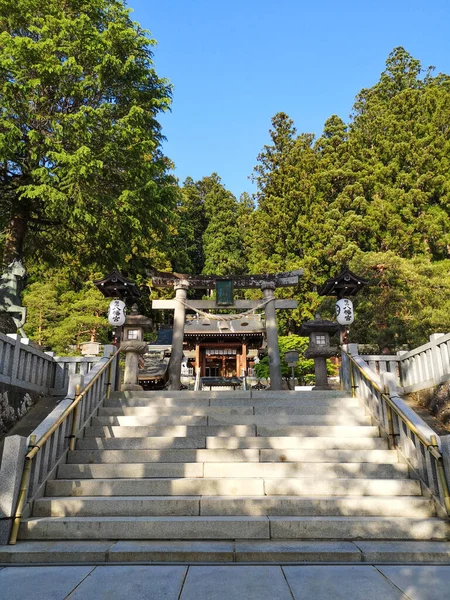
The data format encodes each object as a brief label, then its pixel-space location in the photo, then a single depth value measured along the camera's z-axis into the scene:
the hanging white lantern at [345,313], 9.45
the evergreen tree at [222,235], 35.34
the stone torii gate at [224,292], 11.63
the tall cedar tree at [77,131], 12.71
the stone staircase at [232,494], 3.71
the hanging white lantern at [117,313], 9.18
